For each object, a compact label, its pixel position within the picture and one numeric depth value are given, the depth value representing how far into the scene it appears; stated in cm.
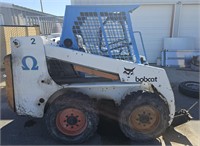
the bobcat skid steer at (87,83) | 259
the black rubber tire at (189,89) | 413
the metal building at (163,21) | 729
